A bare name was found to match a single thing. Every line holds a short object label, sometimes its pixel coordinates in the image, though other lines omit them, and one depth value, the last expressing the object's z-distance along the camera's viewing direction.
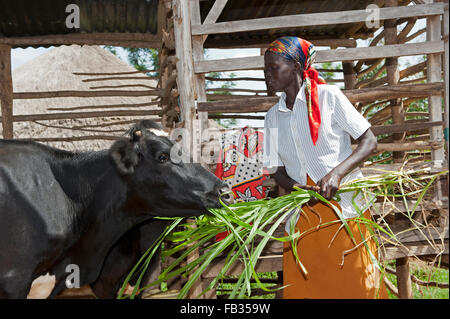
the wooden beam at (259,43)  6.97
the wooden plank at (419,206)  2.72
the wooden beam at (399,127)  4.08
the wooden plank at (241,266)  3.61
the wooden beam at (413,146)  4.07
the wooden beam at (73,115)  8.23
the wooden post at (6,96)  7.12
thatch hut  13.43
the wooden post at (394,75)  5.43
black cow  2.48
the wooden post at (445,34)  3.82
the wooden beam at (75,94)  8.16
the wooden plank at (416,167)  3.32
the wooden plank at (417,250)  3.75
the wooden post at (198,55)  4.08
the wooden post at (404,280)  4.99
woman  2.32
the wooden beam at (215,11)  4.12
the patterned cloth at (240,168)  4.11
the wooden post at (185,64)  3.86
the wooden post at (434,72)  4.16
